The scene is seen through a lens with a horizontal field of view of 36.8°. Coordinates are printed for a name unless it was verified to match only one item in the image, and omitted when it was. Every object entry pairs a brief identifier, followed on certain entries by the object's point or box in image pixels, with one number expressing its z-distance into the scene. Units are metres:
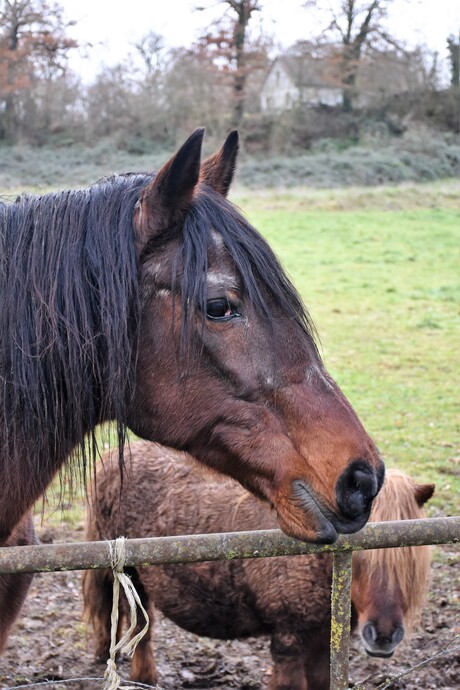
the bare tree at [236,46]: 27.23
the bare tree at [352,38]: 30.47
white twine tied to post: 1.72
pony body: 3.43
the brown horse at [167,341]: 1.84
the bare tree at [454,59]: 30.54
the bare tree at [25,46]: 23.48
